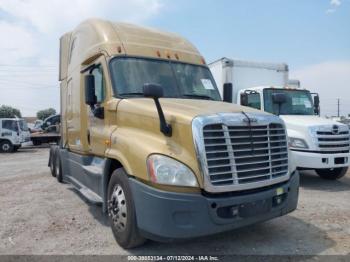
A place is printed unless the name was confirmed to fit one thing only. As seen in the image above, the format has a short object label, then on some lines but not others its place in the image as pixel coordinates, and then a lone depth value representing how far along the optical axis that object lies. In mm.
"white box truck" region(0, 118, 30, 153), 22672
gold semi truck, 3945
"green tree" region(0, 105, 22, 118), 70750
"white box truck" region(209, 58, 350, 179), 8328
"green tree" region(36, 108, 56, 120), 89000
